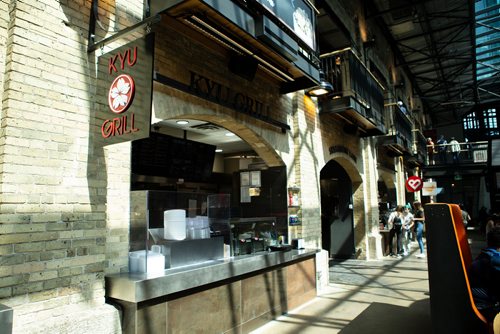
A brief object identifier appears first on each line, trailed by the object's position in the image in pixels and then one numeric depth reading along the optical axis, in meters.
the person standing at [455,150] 23.45
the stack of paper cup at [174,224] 4.18
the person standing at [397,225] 12.02
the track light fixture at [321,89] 7.07
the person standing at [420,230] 11.94
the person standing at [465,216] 15.74
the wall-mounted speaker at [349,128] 10.13
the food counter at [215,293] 3.47
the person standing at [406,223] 12.55
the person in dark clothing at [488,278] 3.83
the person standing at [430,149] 24.56
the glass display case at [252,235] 5.37
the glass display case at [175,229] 3.86
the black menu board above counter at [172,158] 6.95
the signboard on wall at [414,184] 12.02
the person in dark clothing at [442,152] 24.28
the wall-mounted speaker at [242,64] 5.51
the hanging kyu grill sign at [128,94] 3.07
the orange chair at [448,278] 3.77
